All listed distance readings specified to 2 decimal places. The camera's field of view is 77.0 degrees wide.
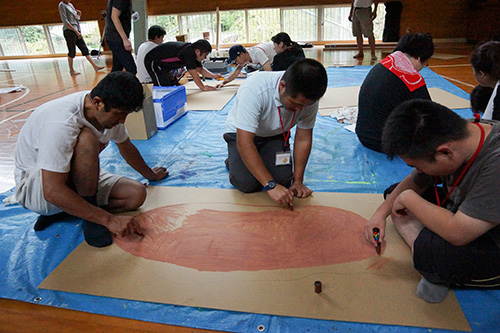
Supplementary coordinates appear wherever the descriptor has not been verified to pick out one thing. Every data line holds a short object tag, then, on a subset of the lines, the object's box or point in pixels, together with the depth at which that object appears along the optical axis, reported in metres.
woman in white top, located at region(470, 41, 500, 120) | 1.78
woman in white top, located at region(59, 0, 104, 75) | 6.17
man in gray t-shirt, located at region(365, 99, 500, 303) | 0.98
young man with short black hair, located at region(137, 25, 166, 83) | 4.23
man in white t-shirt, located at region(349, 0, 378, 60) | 6.40
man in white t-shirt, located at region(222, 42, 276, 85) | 4.21
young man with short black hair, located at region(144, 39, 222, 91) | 4.10
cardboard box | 2.85
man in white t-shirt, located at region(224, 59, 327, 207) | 1.45
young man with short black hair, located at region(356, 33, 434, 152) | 2.21
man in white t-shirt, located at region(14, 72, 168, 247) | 1.36
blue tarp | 1.16
